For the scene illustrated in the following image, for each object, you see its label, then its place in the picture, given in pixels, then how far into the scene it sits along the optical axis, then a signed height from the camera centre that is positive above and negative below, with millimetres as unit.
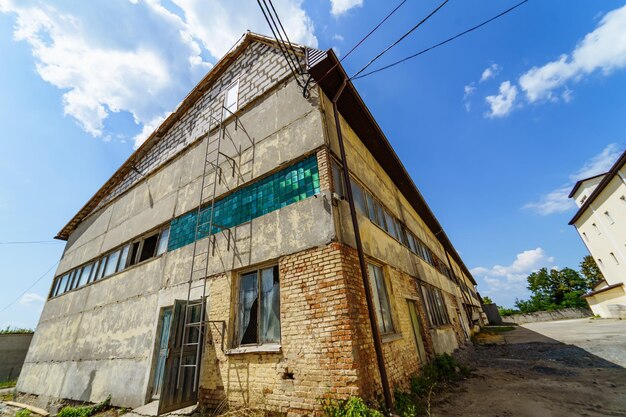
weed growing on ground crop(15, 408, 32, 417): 7480 -1395
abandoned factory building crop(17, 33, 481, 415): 4629 +1737
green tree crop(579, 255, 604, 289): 41188 +5377
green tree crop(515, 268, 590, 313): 43719 +3556
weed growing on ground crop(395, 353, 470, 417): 4607 -1300
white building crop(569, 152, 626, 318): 21656 +6391
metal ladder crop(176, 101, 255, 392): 5671 +2496
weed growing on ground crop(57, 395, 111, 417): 6741 -1306
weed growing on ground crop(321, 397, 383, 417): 3604 -1027
